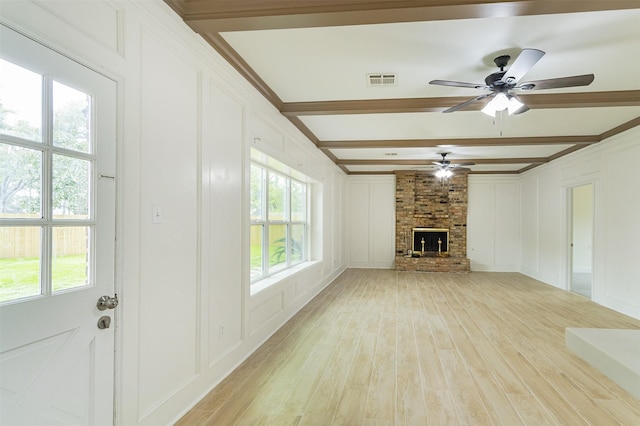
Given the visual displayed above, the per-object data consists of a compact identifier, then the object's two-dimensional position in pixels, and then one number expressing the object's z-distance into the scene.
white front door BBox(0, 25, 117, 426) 1.36
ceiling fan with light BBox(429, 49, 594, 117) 2.74
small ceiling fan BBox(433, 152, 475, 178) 7.93
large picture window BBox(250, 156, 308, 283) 4.82
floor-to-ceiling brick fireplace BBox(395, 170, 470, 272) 10.45
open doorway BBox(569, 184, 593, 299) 10.21
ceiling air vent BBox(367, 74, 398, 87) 3.60
